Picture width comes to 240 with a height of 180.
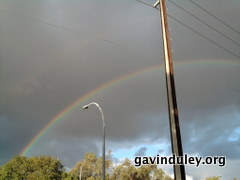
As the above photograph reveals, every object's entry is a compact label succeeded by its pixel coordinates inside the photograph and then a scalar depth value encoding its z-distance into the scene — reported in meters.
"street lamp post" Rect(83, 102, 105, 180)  14.65
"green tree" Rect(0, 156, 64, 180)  57.78
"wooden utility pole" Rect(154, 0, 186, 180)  8.45
